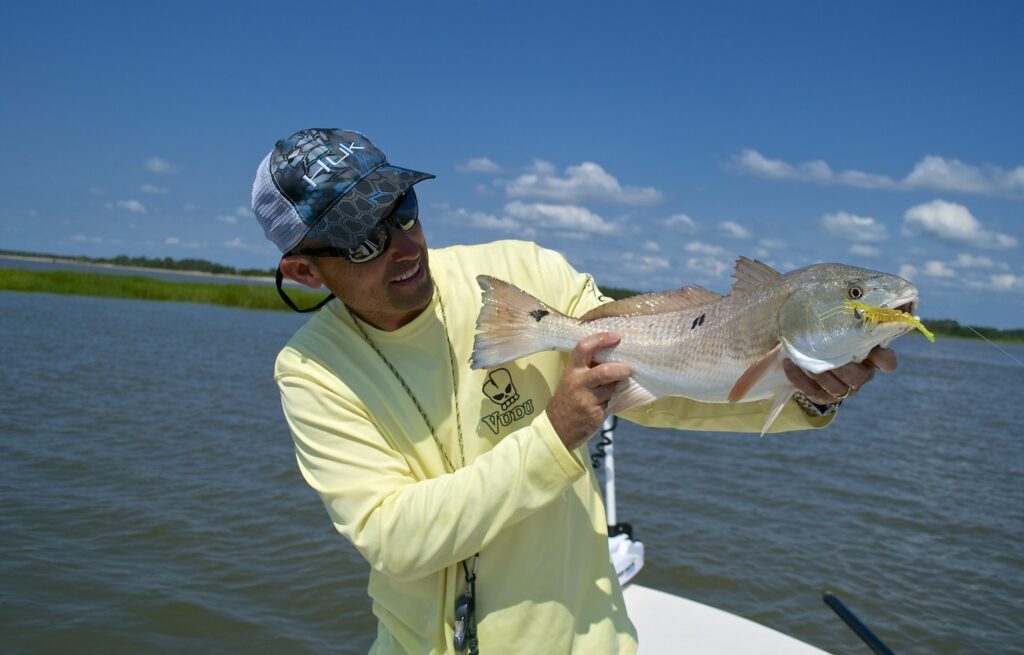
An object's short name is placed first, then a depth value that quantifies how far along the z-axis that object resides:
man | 2.05
